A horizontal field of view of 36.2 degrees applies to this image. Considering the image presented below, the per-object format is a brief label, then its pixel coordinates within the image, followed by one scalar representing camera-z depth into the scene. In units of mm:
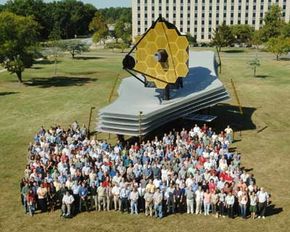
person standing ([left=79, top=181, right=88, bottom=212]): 21352
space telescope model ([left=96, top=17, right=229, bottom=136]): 30062
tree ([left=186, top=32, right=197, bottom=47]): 123375
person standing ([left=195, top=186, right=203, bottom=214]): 20812
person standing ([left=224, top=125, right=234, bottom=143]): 31081
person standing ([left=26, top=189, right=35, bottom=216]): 21312
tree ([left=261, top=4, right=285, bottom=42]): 99688
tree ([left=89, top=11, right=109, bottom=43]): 111125
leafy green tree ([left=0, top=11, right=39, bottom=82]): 52594
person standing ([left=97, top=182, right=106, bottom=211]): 21344
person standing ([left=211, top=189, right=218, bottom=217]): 20602
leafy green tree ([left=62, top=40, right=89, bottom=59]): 85981
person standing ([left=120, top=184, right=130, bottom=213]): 21203
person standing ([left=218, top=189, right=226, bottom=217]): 20625
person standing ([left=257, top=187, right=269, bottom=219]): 20422
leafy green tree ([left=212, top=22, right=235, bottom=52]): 101750
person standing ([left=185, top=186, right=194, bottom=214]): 20834
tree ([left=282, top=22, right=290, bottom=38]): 91775
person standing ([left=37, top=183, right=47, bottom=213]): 21406
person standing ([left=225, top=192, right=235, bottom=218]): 20344
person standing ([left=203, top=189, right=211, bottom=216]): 20656
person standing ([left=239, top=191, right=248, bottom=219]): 20406
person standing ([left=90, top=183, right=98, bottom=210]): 21973
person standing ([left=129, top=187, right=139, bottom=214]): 20938
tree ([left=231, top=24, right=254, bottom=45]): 115038
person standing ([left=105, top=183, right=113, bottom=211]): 21445
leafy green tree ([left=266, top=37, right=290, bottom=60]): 75875
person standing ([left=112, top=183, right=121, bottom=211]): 21250
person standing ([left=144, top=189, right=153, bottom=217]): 20812
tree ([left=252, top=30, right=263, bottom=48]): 101250
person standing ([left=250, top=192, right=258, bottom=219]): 20344
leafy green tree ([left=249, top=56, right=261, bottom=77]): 63375
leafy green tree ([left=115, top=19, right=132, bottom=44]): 117062
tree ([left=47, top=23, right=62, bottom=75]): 79856
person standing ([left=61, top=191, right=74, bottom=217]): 20891
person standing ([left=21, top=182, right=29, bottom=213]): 21458
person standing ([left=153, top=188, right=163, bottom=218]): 20688
